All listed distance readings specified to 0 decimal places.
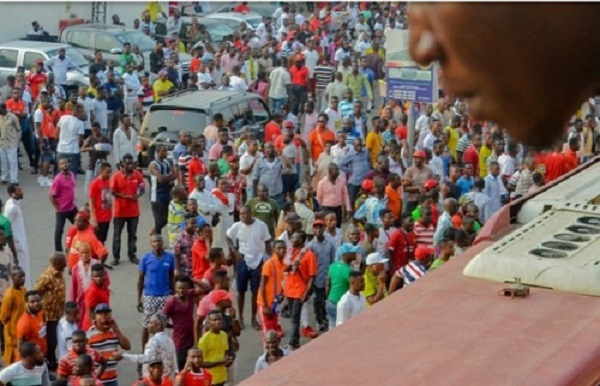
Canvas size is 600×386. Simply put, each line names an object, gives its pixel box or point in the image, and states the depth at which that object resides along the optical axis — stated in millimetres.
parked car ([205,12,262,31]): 34312
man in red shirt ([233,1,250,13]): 36550
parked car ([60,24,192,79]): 28375
